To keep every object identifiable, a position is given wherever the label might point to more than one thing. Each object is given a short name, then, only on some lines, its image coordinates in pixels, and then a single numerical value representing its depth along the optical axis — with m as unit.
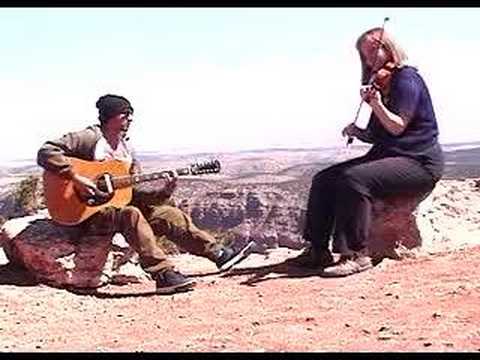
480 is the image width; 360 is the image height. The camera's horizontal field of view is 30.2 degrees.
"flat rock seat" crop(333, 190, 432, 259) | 8.23
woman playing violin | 7.56
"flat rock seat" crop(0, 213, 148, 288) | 8.10
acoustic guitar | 7.81
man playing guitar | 7.60
